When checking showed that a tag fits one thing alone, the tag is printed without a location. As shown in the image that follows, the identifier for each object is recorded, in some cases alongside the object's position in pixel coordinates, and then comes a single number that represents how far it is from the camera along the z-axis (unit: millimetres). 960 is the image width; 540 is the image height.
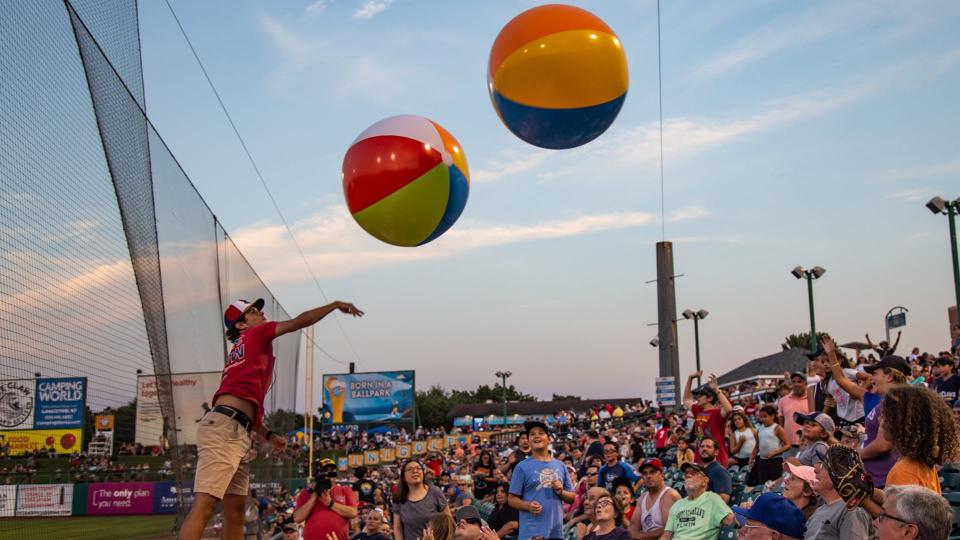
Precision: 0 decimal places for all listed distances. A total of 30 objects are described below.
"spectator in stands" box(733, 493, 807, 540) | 4344
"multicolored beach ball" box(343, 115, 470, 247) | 6270
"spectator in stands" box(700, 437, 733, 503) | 8469
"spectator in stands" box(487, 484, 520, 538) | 9297
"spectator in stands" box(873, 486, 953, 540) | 3039
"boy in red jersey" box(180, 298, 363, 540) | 5094
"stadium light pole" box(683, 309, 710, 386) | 31375
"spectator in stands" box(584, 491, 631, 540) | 6484
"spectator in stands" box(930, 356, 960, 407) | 9781
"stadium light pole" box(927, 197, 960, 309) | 18031
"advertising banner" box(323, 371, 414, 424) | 43250
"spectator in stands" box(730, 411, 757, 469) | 10609
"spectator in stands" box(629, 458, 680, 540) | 7352
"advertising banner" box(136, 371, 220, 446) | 7449
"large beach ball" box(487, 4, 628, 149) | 5930
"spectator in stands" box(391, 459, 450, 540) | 7180
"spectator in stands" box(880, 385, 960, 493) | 4137
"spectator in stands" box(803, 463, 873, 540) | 4324
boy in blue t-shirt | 6812
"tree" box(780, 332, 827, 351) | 105125
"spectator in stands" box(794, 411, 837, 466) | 6996
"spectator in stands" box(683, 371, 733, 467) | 10914
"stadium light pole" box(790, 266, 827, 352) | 23853
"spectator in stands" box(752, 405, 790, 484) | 9414
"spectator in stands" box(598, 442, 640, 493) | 9242
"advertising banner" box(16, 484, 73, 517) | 11845
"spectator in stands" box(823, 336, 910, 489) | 4965
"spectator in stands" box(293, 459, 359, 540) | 7492
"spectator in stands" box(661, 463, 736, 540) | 6605
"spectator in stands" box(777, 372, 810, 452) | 10203
